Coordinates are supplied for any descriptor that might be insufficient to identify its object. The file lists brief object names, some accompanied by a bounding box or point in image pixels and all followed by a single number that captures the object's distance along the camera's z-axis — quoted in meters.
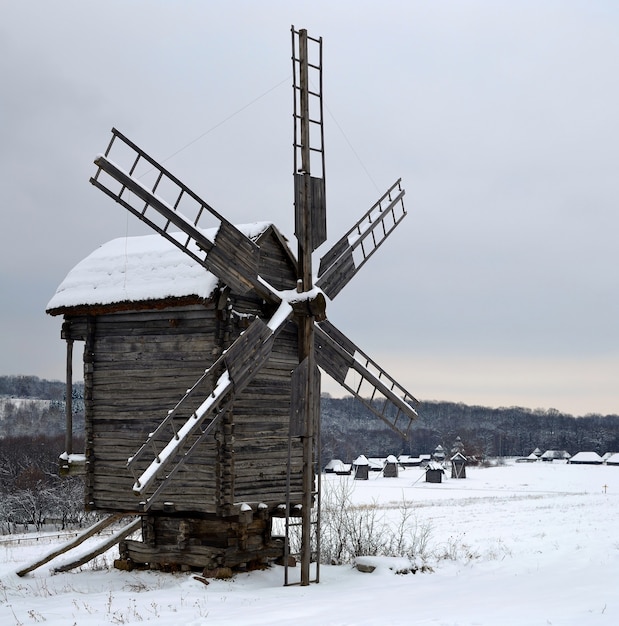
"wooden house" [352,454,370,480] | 77.31
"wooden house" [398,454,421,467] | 102.79
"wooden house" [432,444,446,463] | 89.19
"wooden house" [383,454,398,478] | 80.75
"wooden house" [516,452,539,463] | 115.24
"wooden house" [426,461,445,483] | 69.19
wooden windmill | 14.11
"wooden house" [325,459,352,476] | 81.81
